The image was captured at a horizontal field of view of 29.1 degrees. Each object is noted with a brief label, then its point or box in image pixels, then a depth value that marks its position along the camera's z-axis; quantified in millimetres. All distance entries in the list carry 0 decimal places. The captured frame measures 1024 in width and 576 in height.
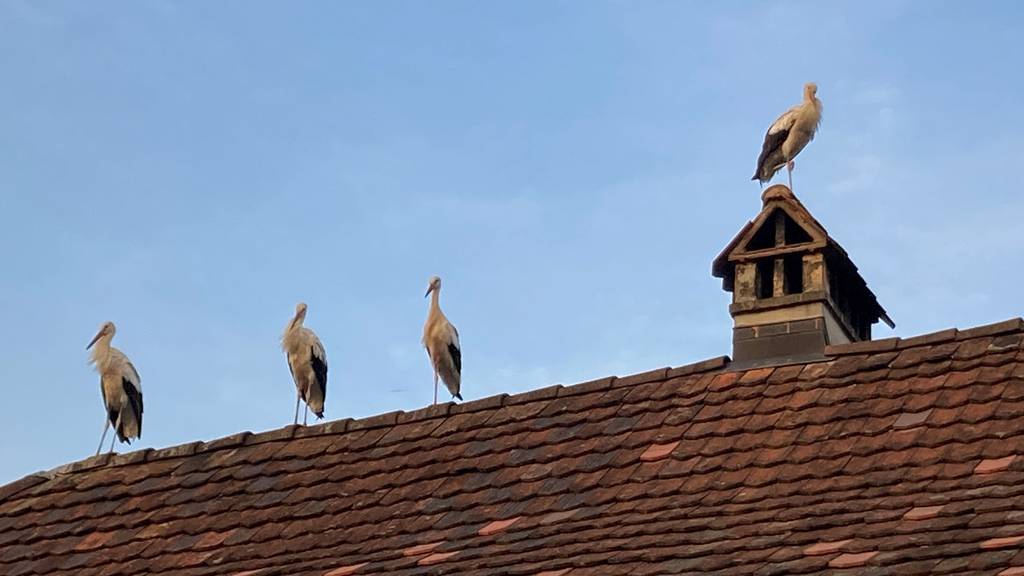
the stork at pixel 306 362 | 17891
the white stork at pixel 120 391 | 17828
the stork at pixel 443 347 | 17344
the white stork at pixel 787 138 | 15000
